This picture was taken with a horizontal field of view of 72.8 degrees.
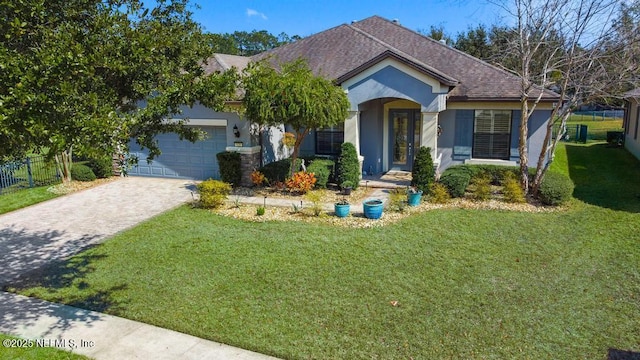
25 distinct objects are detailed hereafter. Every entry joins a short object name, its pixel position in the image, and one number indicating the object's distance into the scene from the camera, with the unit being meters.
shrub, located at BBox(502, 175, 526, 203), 13.28
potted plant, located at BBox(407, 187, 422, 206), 13.40
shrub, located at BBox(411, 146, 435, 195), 13.90
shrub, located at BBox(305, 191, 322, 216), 12.54
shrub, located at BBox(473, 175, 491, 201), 13.53
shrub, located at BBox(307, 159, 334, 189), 15.46
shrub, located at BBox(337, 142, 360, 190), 15.12
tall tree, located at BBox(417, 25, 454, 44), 36.98
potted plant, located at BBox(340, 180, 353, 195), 14.71
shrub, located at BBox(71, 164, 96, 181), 17.91
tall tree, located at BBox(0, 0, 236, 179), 4.81
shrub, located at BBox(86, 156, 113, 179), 18.30
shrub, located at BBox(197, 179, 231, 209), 13.47
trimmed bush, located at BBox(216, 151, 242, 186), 16.11
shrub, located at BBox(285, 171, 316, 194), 14.66
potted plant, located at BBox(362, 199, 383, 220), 12.04
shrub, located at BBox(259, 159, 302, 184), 16.02
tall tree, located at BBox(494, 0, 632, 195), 12.26
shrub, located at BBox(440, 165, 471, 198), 13.82
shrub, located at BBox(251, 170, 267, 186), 15.61
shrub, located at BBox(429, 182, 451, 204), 13.48
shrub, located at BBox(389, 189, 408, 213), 12.72
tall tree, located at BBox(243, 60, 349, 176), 13.29
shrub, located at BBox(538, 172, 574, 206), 12.73
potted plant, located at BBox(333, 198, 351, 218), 12.31
